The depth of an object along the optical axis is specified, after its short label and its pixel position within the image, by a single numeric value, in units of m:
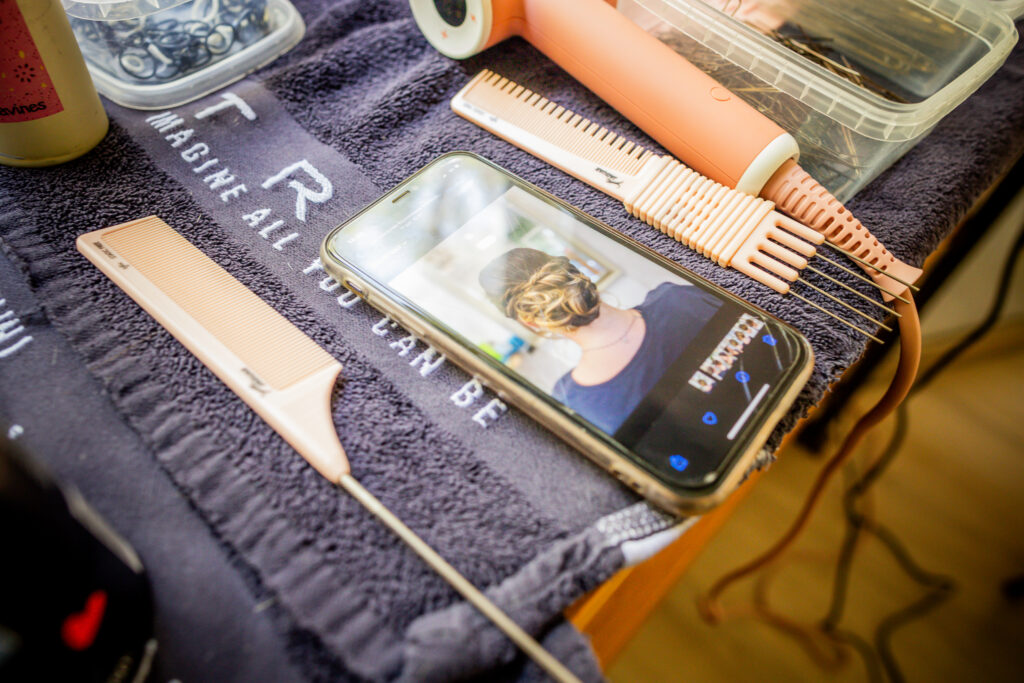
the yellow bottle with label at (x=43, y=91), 0.37
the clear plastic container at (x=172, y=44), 0.44
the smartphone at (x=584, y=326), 0.34
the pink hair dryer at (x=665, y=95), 0.42
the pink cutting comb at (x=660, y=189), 0.41
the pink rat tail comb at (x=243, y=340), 0.33
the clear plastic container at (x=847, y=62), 0.41
